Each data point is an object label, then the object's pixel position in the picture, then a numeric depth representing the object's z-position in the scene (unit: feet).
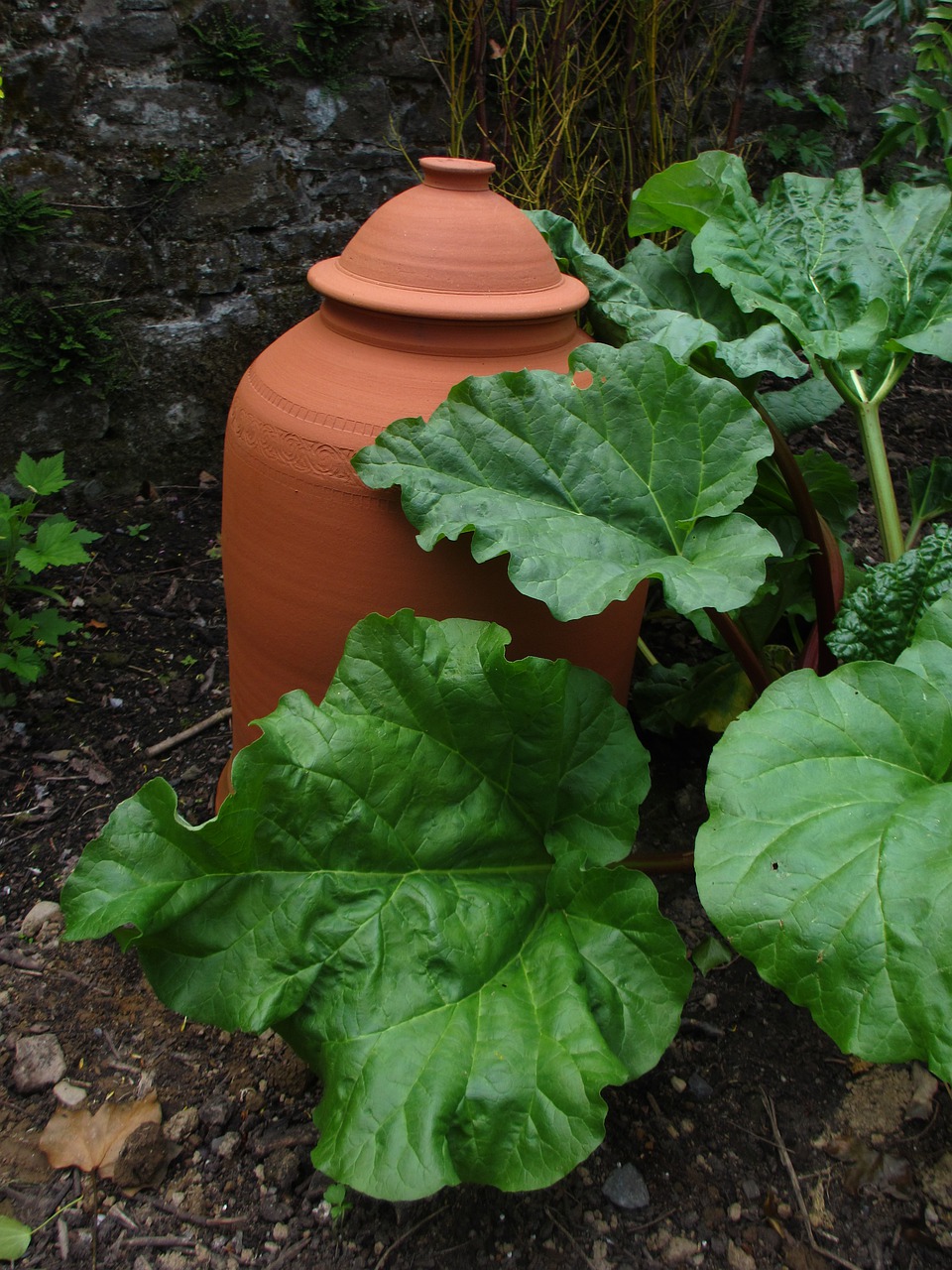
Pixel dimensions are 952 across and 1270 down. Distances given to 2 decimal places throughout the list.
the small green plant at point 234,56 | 8.07
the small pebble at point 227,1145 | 4.68
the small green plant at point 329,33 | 8.39
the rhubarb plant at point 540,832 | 3.78
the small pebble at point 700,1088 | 4.97
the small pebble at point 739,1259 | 4.31
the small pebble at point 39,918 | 5.71
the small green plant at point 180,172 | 8.34
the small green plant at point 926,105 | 7.19
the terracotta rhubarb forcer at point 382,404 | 4.87
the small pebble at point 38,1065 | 4.92
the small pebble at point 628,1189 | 4.51
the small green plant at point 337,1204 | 4.42
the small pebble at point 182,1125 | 4.74
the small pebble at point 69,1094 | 4.84
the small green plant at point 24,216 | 7.80
